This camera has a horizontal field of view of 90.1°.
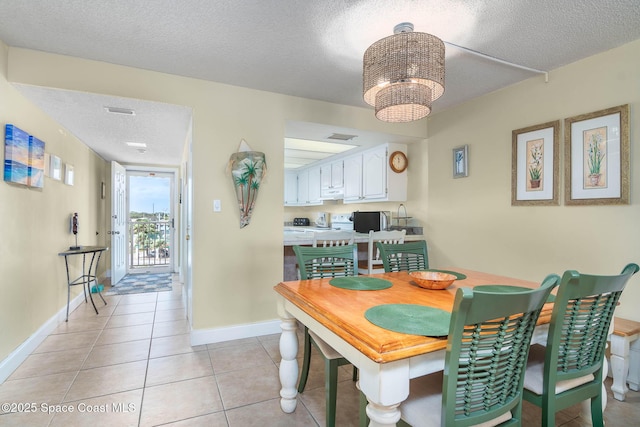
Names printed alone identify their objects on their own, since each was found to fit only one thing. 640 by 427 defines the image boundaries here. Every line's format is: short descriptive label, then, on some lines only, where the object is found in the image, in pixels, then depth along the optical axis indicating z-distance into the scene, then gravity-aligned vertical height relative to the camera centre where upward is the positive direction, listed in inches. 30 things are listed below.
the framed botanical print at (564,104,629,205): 85.9 +16.1
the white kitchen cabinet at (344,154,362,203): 178.5 +20.8
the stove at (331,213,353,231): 204.0 -5.1
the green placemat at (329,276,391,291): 68.0 -15.4
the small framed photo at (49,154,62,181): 123.3 +18.8
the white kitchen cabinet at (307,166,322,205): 224.4 +20.2
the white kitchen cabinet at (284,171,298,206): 259.2 +21.5
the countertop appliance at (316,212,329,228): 236.8 -4.3
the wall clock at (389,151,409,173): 159.3 +26.6
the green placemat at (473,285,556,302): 64.1 -15.2
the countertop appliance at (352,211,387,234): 162.9 -3.6
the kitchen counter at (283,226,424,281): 129.4 -13.5
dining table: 39.1 -16.1
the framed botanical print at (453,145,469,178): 130.9 +22.0
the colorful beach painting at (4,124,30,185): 87.4 +16.8
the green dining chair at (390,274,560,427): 35.8 -18.3
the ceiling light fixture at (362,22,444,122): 66.2 +30.3
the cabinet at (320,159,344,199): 198.1 +22.7
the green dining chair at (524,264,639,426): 46.4 -21.1
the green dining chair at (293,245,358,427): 79.8 -13.4
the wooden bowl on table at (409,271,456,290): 66.7 -14.2
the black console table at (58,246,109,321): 130.5 -21.7
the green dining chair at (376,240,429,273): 93.1 -12.9
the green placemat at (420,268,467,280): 79.2 -15.4
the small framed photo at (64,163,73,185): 140.1 +18.2
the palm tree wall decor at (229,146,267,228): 112.5 +13.5
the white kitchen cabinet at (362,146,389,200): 160.2 +21.4
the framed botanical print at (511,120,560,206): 101.7 +16.6
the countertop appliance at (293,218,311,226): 264.2 -6.4
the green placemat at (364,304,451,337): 43.0 -15.6
